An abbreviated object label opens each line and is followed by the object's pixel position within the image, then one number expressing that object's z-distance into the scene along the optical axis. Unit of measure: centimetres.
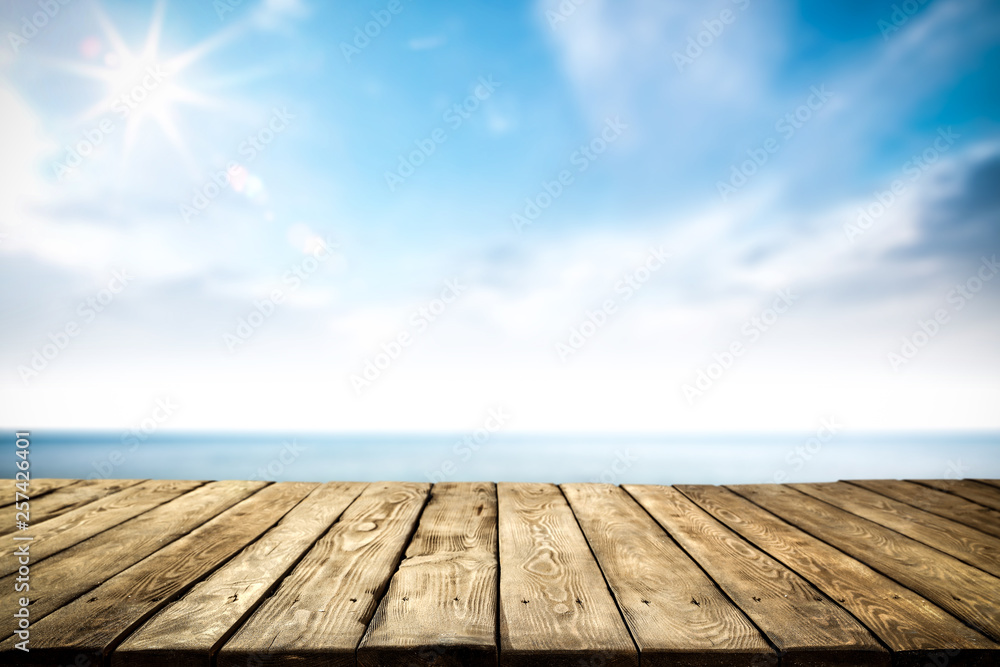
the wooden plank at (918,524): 146
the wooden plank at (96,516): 143
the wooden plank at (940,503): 179
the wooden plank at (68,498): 173
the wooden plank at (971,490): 206
